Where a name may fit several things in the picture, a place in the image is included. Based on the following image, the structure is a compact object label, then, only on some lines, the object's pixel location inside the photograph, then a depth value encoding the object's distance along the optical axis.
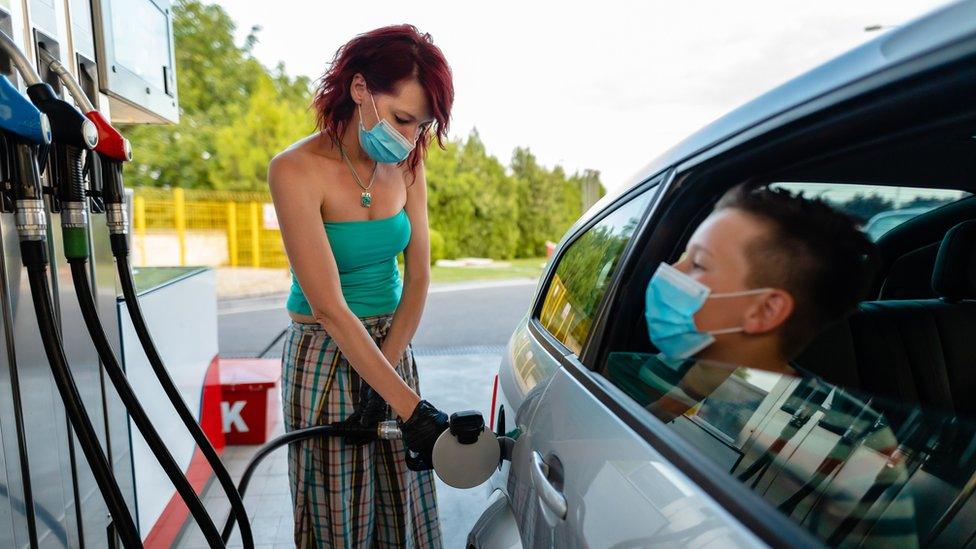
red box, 3.64
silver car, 0.71
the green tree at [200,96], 17.06
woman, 1.55
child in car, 0.92
